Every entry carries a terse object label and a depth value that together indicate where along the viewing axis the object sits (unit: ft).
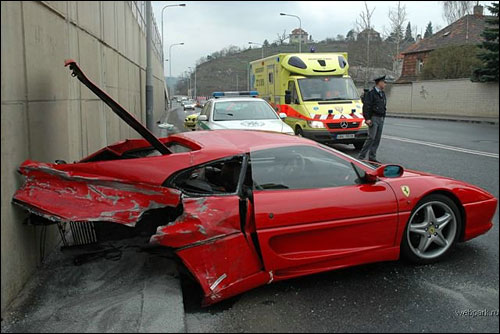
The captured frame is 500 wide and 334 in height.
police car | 32.24
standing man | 29.76
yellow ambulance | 37.50
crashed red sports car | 10.84
